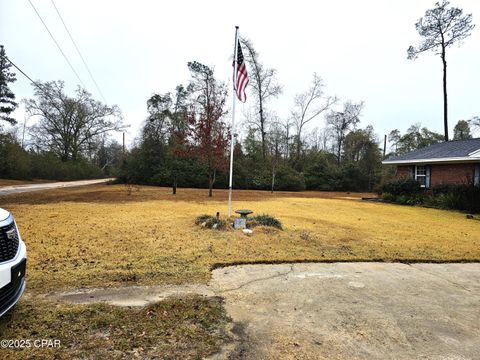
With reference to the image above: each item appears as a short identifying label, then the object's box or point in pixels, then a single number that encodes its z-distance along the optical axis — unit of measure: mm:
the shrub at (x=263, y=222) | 6797
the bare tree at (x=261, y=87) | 30688
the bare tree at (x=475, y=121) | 36312
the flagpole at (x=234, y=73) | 7165
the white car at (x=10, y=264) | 2023
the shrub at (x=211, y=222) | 6500
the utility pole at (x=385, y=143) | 39656
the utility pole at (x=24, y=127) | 40522
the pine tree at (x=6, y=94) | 30234
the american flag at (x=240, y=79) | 6994
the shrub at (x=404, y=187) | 16094
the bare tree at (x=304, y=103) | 32969
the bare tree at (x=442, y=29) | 20062
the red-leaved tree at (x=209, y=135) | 16281
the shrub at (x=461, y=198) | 12402
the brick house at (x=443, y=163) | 14275
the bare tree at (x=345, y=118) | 36812
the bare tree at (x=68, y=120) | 34888
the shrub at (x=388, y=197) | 16472
